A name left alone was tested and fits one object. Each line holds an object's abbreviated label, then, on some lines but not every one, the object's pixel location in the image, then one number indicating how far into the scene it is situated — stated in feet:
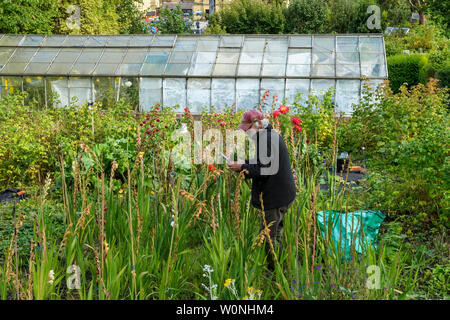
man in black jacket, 14.21
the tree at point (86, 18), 79.00
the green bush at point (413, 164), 17.51
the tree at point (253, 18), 120.88
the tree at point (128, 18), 96.27
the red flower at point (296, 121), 21.44
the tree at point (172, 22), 98.02
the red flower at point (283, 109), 21.73
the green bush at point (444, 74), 58.74
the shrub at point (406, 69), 72.13
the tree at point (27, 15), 67.51
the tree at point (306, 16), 123.13
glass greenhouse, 46.75
